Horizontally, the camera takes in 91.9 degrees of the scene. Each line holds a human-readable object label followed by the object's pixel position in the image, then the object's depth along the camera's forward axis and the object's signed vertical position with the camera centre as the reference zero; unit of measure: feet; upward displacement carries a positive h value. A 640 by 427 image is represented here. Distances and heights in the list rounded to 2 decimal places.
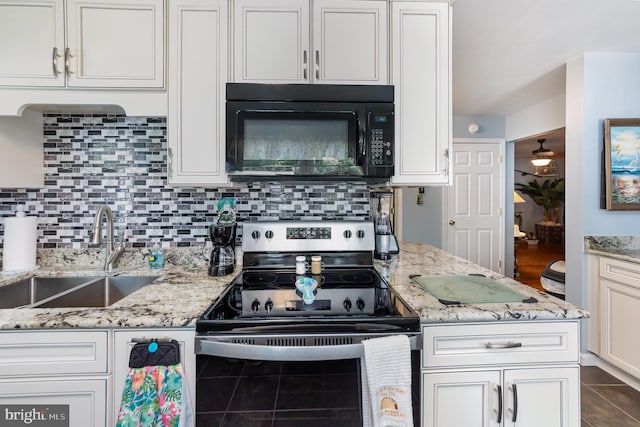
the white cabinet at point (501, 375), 3.28 -1.74
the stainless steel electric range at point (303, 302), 3.10 -1.09
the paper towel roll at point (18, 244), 4.87 -0.49
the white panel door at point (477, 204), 14.11 +0.42
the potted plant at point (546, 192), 23.83 +1.66
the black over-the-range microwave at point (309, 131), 4.55 +1.23
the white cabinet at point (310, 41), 4.78 +2.69
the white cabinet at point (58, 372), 3.14 -1.63
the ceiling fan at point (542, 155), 16.39 +3.23
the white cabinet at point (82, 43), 4.56 +2.54
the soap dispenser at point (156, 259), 5.22 -0.78
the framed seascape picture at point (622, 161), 7.81 +1.32
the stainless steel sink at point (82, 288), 4.74 -1.20
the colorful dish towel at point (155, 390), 2.98 -1.74
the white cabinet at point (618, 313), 6.70 -2.29
